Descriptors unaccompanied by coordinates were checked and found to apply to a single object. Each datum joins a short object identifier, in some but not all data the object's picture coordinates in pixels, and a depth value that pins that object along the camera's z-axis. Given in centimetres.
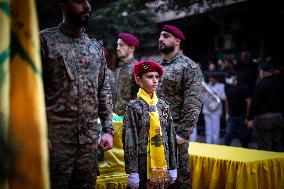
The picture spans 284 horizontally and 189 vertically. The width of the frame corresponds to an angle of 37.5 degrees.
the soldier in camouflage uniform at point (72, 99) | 297
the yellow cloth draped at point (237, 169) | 522
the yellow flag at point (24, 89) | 145
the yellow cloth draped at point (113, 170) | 504
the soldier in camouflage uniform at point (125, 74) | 606
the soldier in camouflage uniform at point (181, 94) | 464
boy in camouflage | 407
